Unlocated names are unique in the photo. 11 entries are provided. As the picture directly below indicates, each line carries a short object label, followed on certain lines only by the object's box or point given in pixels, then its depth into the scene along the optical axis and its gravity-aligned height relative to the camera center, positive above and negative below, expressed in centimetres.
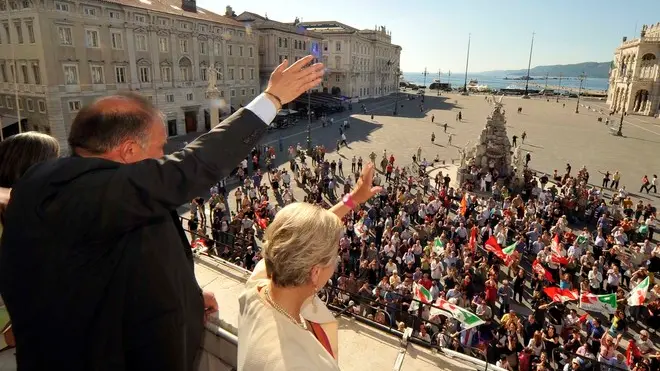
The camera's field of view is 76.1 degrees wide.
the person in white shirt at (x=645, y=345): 954 -584
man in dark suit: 176 -71
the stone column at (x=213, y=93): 2508 -88
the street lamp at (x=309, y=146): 3378 -533
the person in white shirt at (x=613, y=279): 1246 -554
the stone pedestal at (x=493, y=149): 2505 -382
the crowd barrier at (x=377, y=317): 537 -512
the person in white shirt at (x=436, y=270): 1267 -547
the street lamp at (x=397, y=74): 10044 +185
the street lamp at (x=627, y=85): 6475 +14
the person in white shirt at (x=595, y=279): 1248 -557
